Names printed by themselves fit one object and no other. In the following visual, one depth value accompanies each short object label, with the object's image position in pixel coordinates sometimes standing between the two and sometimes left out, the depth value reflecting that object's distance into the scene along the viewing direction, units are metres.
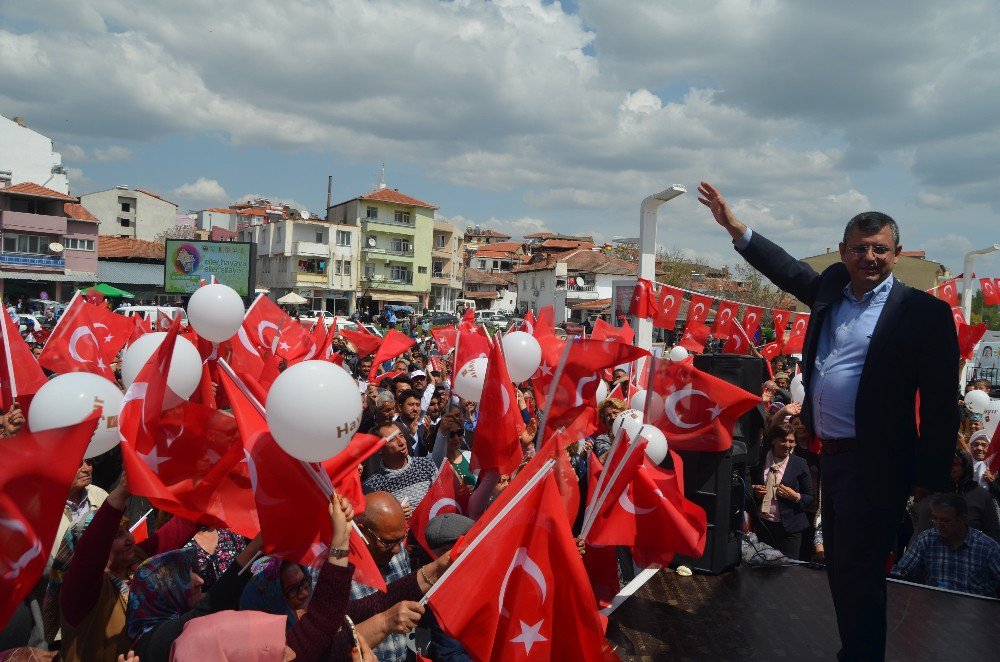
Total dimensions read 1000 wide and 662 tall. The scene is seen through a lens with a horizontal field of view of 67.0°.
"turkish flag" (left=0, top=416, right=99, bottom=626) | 2.33
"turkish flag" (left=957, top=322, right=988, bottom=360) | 13.17
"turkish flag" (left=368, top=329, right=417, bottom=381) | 11.15
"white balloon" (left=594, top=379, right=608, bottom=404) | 7.98
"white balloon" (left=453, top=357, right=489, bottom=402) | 6.10
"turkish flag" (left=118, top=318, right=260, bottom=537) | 3.43
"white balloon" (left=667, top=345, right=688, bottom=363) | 9.65
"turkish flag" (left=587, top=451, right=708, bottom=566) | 4.19
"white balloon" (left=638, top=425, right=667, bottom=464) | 4.75
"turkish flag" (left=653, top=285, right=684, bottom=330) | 10.90
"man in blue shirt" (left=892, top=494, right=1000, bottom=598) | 4.96
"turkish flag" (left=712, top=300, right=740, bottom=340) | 12.34
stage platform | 4.05
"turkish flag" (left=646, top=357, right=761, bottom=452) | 5.13
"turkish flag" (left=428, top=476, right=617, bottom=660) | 3.09
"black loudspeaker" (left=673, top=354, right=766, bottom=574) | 5.25
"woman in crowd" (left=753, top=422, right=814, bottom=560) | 6.06
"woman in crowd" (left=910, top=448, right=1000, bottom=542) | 5.77
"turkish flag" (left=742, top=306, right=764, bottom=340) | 13.59
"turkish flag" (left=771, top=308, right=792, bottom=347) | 14.42
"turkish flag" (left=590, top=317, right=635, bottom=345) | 8.19
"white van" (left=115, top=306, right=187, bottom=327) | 22.82
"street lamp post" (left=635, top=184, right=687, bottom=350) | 7.55
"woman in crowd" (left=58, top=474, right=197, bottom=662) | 3.02
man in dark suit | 3.09
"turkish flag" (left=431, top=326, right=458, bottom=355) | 13.20
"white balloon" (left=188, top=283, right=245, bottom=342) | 6.49
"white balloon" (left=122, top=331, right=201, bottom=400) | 4.29
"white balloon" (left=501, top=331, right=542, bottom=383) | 6.16
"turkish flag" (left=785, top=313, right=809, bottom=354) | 12.99
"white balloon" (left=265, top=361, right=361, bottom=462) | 2.89
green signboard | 44.00
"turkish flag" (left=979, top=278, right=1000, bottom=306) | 15.53
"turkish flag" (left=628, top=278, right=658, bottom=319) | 8.34
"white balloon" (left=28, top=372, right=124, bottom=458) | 3.64
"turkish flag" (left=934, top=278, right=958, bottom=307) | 14.83
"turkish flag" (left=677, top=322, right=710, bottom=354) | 12.17
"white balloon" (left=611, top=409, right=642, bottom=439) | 4.84
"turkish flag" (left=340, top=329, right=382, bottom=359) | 12.43
